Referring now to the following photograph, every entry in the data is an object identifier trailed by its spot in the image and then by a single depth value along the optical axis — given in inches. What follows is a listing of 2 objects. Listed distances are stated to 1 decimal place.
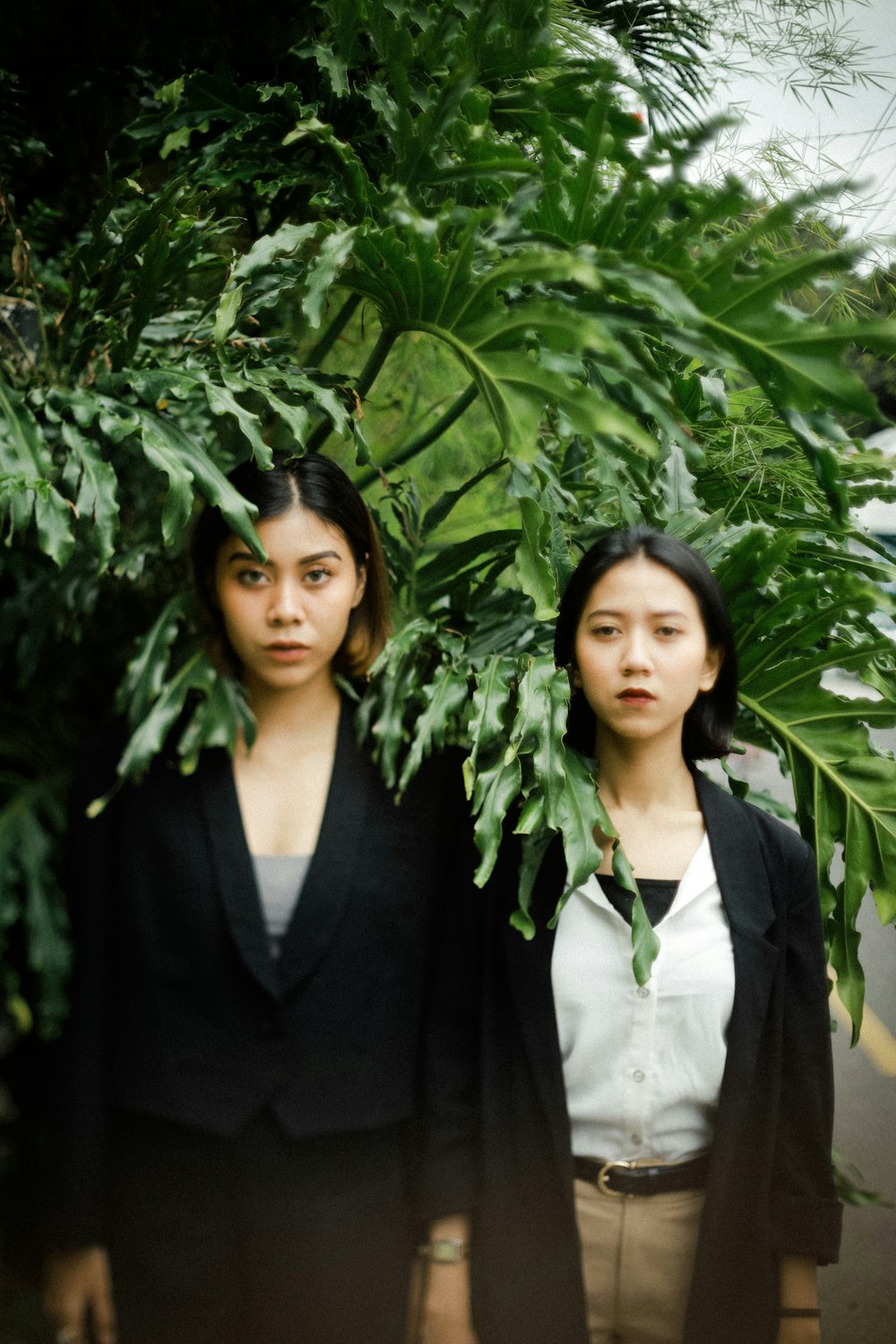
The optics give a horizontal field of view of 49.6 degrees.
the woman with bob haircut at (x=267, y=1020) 43.4
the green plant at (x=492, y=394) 39.2
